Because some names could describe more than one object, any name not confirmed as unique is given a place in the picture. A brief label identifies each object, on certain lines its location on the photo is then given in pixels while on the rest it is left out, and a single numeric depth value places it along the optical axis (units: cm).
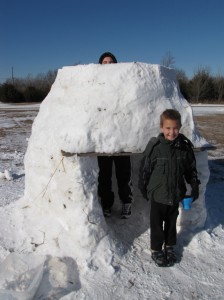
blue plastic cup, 292
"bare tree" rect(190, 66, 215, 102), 3559
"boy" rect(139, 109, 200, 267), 284
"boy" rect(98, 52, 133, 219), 361
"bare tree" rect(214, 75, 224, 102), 3641
